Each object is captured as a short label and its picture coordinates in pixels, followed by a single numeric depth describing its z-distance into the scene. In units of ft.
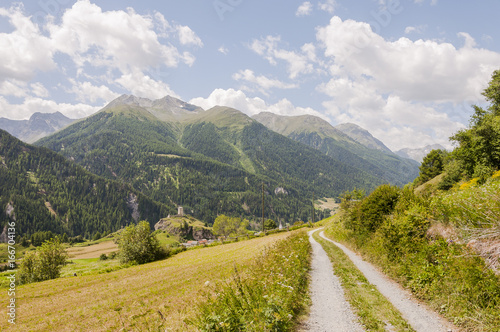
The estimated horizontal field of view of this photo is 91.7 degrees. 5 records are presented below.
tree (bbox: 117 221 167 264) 134.92
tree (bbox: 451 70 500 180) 95.20
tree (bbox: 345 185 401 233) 71.10
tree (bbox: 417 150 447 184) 223.92
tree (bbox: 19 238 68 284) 131.03
